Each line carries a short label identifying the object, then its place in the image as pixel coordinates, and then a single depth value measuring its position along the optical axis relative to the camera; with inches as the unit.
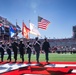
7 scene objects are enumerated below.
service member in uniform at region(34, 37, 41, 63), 288.6
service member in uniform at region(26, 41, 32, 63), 293.9
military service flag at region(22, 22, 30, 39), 524.6
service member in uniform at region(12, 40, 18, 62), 312.1
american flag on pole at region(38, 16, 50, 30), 399.8
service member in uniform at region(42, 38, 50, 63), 291.6
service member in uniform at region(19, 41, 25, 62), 302.9
